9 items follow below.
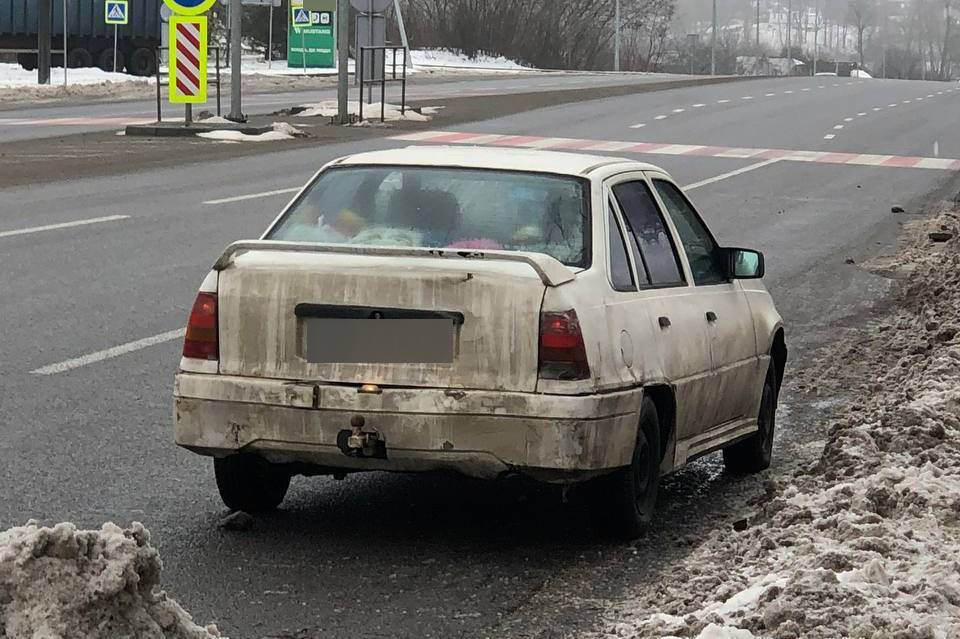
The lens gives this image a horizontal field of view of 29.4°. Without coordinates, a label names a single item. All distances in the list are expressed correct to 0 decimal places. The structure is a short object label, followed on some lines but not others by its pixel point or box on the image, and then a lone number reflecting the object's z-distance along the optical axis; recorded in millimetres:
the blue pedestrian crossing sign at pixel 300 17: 59250
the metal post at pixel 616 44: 97425
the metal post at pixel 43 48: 49438
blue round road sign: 27703
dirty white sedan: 5836
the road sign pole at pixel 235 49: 30922
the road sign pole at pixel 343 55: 33562
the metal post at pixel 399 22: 62684
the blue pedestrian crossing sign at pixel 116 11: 45906
